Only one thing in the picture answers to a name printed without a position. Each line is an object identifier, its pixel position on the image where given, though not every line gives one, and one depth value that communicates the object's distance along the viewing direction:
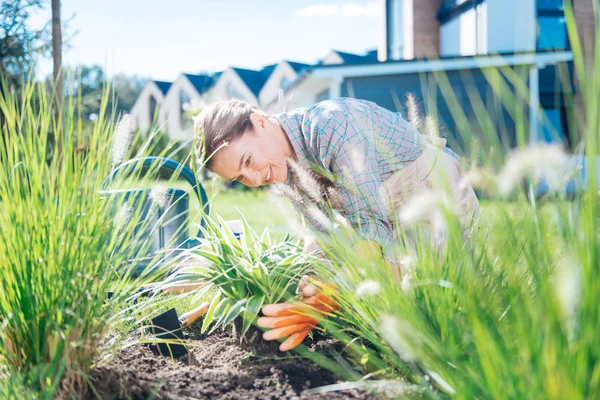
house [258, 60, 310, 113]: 32.75
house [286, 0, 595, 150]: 13.70
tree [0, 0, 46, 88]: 5.54
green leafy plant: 2.16
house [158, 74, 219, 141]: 37.66
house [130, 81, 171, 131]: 40.44
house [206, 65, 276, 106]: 35.28
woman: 2.36
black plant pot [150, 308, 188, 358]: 2.25
